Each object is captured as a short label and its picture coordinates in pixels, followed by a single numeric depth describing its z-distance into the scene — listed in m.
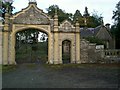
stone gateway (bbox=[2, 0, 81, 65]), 12.55
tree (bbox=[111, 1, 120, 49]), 18.18
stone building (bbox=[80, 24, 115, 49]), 23.16
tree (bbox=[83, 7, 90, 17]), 36.42
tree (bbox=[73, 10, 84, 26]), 36.67
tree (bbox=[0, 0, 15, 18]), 16.93
